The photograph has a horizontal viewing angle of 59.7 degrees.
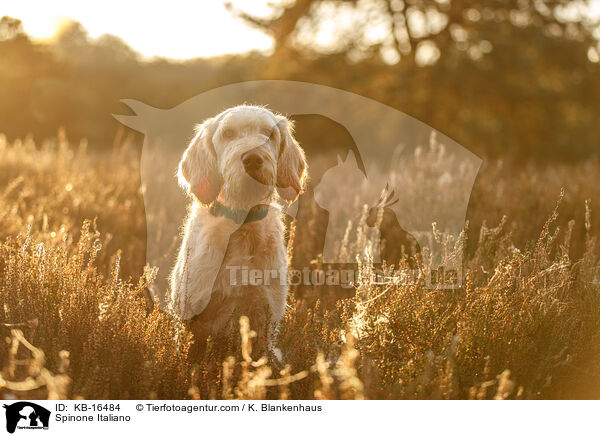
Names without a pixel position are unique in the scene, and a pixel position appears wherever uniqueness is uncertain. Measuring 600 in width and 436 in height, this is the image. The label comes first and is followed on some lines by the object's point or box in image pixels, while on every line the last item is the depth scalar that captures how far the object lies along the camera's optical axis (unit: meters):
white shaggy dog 2.94
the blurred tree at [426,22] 9.77
